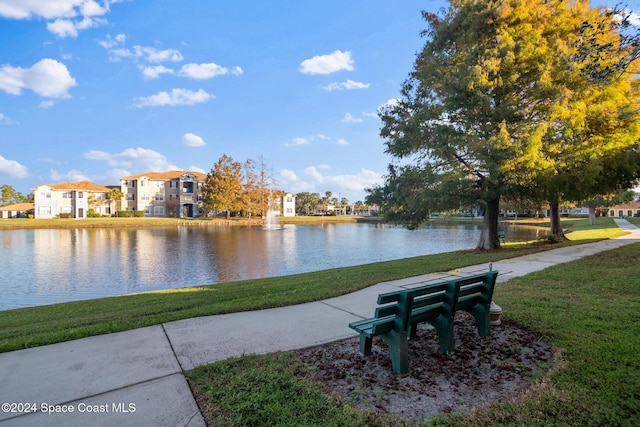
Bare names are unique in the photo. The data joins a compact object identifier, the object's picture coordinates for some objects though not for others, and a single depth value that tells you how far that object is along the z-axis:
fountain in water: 50.25
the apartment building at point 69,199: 57.88
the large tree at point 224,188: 60.59
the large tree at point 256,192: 65.44
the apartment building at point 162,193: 65.06
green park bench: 3.54
